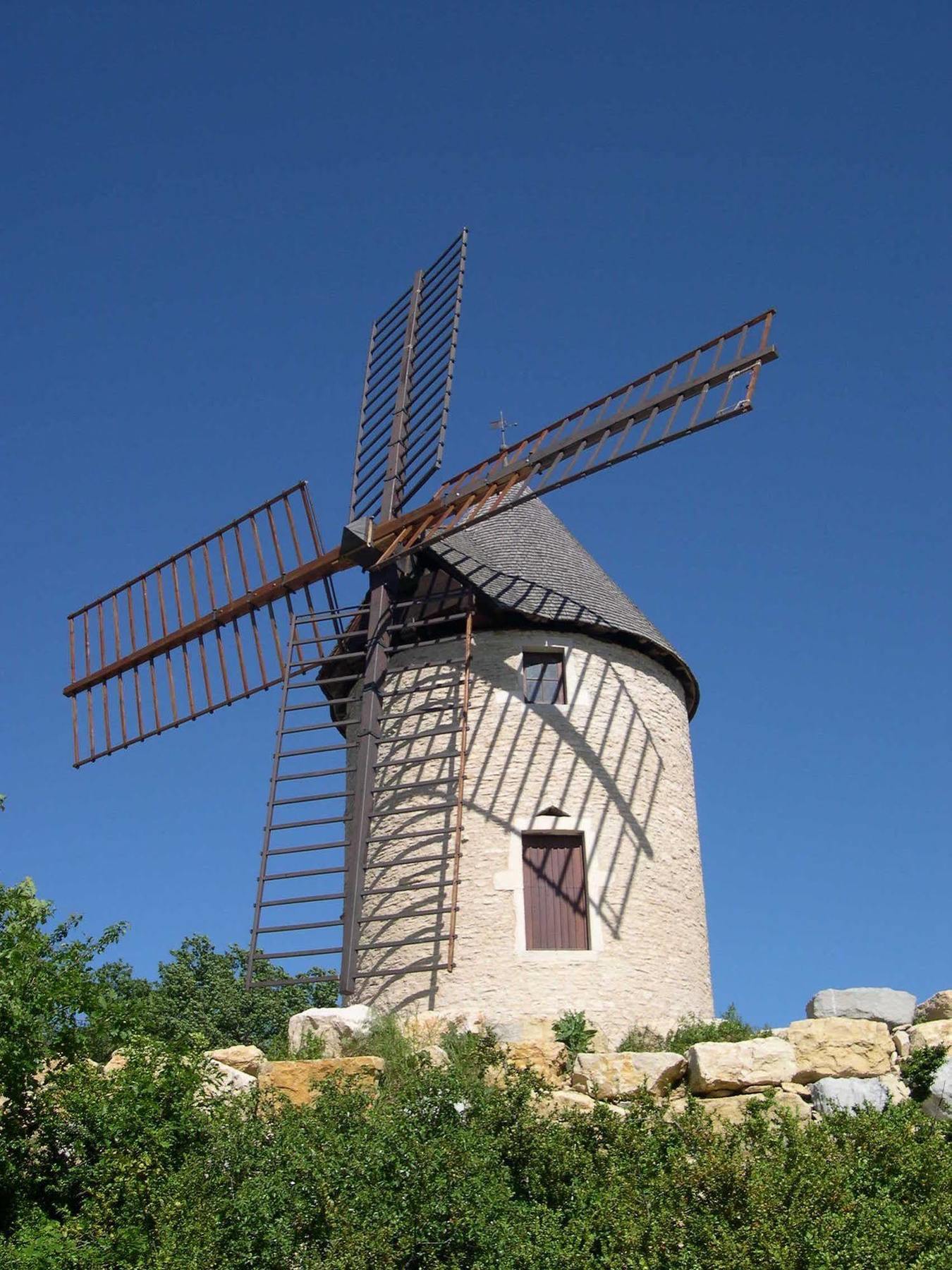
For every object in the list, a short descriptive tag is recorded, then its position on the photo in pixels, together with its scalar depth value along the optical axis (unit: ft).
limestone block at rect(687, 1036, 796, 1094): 39.88
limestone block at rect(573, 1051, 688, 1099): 40.45
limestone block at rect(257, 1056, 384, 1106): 40.91
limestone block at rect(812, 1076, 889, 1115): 39.55
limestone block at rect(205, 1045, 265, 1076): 44.27
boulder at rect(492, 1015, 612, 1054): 43.93
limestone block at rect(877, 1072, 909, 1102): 39.96
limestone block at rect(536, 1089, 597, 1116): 39.11
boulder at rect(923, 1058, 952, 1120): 39.47
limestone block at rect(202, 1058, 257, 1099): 40.34
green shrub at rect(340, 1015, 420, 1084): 41.63
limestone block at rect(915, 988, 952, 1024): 42.32
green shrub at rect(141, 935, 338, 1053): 75.25
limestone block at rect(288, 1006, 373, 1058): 44.27
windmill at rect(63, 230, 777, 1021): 48.39
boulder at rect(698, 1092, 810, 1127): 38.75
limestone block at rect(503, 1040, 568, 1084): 42.55
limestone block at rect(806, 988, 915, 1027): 42.45
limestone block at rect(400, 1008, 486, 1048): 44.62
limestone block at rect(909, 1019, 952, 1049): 40.96
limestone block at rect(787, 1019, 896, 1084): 40.60
